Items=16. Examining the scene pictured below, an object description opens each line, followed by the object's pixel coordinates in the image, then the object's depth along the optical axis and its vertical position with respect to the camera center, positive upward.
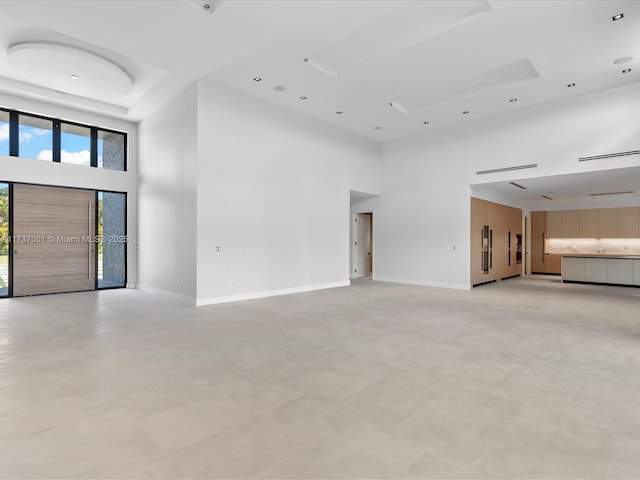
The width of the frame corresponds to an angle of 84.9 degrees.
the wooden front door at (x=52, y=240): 8.49 -0.02
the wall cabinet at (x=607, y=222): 13.10 +0.64
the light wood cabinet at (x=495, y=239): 10.51 +0.01
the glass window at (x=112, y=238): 9.83 +0.04
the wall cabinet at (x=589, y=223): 13.63 +0.64
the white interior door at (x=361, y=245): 12.80 -0.22
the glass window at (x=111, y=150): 9.84 +2.56
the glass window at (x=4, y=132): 8.28 +2.55
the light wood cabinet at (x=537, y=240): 14.98 -0.03
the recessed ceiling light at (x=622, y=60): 6.55 +3.40
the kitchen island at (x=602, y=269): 10.84 -0.96
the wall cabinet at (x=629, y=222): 12.60 +0.63
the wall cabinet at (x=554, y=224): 14.54 +0.64
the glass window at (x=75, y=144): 9.18 +2.55
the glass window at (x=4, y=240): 8.23 -0.02
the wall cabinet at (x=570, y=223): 14.08 +0.65
